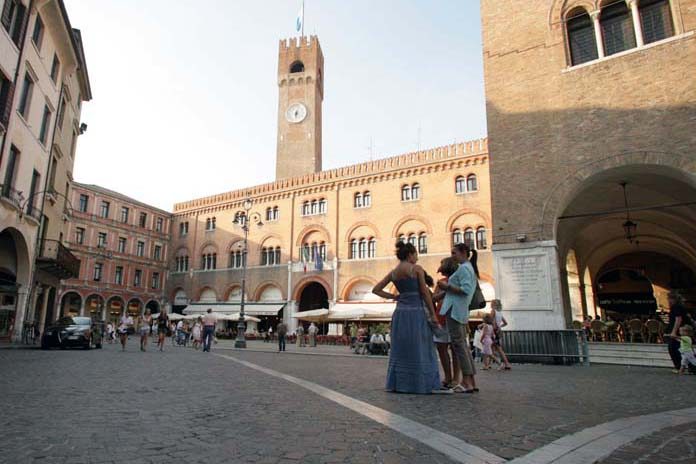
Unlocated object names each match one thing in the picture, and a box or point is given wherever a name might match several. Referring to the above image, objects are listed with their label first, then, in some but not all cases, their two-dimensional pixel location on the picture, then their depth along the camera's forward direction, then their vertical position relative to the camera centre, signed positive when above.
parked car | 16.08 -0.16
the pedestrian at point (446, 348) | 5.81 -0.23
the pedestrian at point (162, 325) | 16.70 +0.16
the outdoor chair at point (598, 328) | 17.20 +0.07
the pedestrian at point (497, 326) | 9.95 +0.09
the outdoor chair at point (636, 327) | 16.52 +0.11
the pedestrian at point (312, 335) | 25.25 -0.29
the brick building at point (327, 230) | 28.47 +7.06
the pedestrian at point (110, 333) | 28.68 -0.22
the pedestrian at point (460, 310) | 5.57 +0.25
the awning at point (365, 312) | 26.70 +1.02
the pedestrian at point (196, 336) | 20.78 -0.29
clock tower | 45.56 +22.79
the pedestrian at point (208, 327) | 17.03 +0.08
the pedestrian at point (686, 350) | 8.99 -0.39
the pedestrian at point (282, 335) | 20.30 -0.23
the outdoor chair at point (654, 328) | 15.90 +0.07
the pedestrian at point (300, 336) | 25.10 -0.34
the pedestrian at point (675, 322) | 9.12 +0.16
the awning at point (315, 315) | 28.00 +0.88
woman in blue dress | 5.25 -0.04
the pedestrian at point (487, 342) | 10.70 -0.28
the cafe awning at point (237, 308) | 33.97 +1.66
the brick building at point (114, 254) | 36.69 +6.31
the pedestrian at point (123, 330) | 16.31 -0.02
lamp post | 21.14 +0.03
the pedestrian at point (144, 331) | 15.92 -0.05
